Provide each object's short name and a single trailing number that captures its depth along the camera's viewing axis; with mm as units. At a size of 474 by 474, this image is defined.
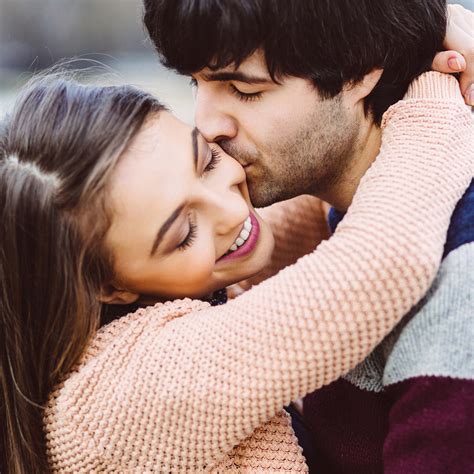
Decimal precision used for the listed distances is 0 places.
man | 945
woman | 920
